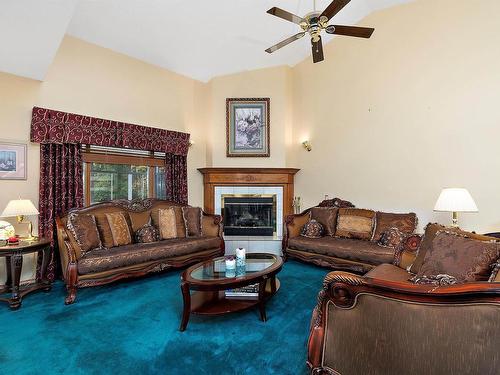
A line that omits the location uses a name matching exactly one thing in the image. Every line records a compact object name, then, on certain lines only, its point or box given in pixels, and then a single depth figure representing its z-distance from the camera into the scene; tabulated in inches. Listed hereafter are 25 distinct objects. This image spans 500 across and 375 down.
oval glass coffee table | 100.7
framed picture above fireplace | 228.2
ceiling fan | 111.3
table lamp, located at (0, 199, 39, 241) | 126.3
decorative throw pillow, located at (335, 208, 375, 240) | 176.2
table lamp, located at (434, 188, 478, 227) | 127.0
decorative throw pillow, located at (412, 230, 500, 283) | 75.2
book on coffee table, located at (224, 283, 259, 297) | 116.2
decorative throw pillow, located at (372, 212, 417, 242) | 163.5
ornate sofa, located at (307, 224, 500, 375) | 47.0
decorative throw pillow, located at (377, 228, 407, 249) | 155.0
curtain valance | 150.3
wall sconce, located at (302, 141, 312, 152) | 225.3
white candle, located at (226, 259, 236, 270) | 116.0
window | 177.0
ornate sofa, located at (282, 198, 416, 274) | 150.9
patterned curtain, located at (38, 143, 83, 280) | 150.9
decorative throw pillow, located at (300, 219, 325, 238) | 187.0
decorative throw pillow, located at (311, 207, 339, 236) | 190.9
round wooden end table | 119.2
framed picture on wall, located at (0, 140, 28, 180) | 141.3
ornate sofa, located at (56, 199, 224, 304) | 128.9
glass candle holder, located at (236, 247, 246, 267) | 121.9
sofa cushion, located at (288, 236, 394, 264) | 149.1
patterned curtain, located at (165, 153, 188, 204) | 211.5
